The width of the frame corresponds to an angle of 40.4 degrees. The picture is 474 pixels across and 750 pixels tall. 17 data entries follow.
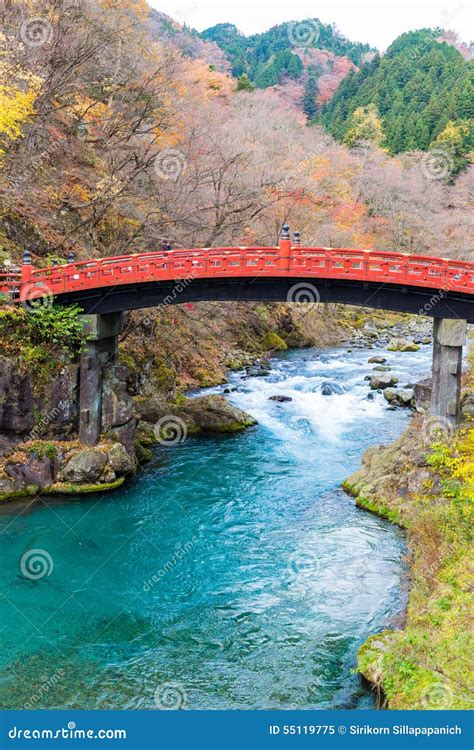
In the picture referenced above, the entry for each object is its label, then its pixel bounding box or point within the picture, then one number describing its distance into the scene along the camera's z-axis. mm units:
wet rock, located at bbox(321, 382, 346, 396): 35275
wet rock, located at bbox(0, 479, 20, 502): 21453
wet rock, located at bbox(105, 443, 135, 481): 23359
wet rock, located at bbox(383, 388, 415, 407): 32906
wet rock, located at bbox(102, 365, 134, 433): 24375
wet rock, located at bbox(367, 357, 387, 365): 42500
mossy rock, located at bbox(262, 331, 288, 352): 47166
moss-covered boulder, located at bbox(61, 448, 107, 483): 22469
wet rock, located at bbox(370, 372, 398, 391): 35750
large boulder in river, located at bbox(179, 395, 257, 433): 29703
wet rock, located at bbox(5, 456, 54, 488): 21844
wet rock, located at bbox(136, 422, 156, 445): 27797
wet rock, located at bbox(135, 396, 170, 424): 29219
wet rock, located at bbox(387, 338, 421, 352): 47406
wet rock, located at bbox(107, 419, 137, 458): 24344
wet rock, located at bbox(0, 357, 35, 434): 22141
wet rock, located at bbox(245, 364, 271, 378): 39344
